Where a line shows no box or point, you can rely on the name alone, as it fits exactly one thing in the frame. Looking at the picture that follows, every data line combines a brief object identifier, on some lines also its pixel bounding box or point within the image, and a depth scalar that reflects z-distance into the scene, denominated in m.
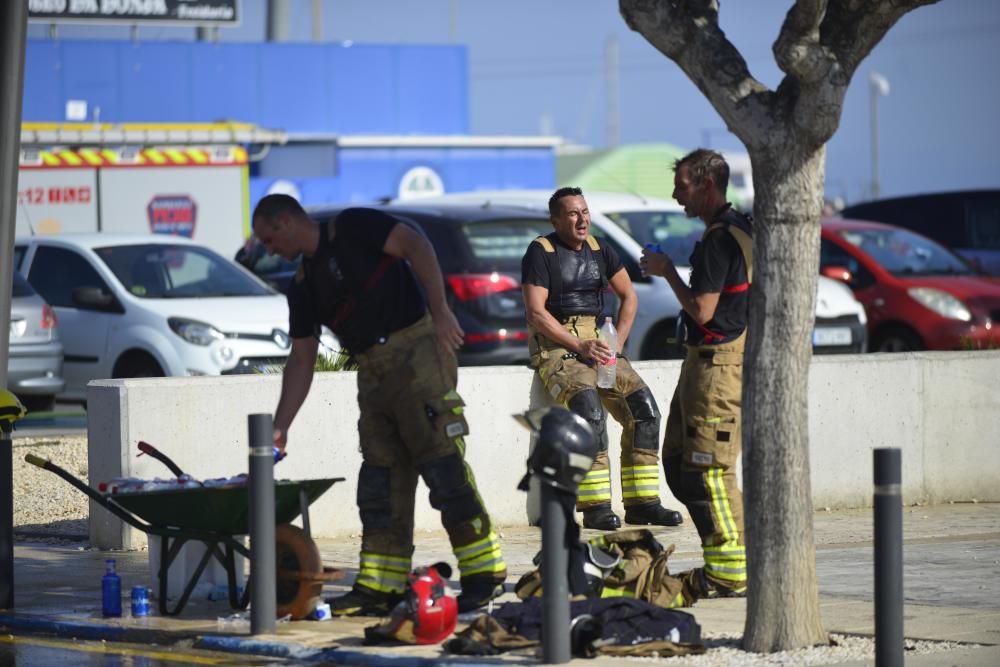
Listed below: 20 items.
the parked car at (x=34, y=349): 31.25
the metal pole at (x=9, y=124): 19.69
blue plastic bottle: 16.20
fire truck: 45.37
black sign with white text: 71.94
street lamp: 132.25
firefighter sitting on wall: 19.45
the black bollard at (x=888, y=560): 12.58
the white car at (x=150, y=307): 29.33
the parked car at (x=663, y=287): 30.69
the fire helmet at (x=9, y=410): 16.48
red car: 34.31
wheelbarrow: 15.73
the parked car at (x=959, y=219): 41.87
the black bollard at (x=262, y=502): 14.84
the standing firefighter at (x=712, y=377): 16.14
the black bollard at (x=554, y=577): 13.18
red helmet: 14.52
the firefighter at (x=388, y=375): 15.56
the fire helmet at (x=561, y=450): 13.39
